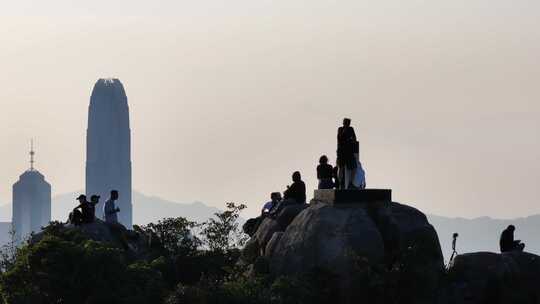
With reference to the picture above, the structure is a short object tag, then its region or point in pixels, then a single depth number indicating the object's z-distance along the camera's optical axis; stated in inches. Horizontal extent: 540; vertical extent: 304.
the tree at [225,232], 3107.8
